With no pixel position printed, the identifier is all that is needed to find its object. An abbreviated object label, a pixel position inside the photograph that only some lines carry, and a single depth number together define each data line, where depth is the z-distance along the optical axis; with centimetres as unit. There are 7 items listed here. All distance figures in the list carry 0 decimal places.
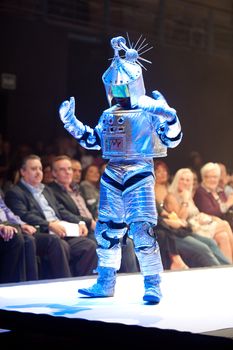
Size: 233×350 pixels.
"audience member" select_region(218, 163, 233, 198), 1378
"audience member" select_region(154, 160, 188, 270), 1223
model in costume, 815
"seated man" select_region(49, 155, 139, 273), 1123
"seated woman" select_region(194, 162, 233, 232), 1317
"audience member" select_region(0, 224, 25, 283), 1010
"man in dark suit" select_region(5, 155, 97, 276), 1063
